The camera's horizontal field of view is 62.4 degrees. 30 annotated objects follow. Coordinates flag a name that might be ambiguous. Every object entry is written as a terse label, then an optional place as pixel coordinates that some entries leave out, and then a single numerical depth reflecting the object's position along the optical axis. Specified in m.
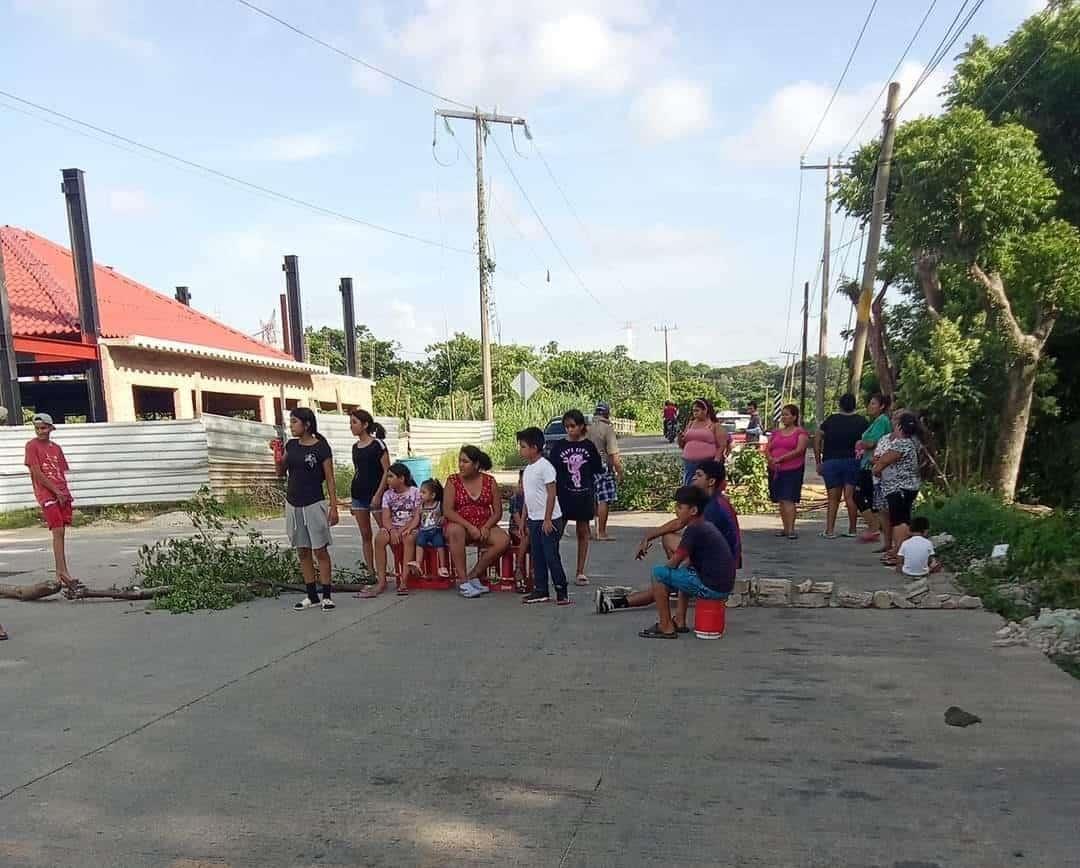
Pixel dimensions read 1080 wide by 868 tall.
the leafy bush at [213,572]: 7.78
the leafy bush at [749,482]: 14.47
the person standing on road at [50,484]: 8.07
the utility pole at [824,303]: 35.00
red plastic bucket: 6.17
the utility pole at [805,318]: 41.41
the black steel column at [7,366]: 14.85
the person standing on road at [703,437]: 9.64
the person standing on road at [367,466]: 8.30
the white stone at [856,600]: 7.06
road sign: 23.73
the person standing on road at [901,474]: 8.84
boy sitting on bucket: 6.12
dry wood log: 8.10
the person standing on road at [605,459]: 10.95
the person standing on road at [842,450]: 10.39
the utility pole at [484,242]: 27.34
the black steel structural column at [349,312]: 27.08
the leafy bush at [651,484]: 14.99
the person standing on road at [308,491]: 7.38
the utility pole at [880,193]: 15.08
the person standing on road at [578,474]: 8.30
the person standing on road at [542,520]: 7.43
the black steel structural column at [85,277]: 16.22
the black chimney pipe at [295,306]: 24.14
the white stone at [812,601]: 7.18
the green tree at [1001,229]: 13.59
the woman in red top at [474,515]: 7.93
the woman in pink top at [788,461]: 10.49
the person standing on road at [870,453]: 10.03
